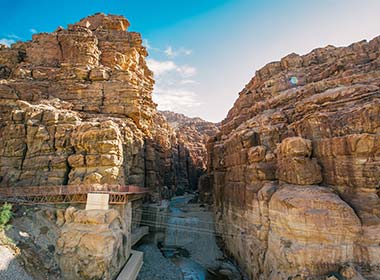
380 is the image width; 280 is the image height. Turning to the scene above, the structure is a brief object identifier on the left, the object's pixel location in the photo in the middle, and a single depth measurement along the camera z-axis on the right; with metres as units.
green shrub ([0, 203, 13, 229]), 15.98
